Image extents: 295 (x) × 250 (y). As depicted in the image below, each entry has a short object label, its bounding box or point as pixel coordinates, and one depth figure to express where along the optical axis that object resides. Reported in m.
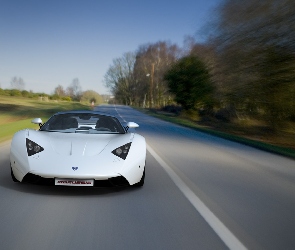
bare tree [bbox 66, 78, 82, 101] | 85.61
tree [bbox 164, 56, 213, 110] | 25.37
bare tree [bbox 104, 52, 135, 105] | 60.88
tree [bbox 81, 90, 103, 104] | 86.13
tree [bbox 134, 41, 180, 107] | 45.73
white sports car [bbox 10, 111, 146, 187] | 3.29
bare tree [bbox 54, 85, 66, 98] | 97.01
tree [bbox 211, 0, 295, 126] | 8.61
